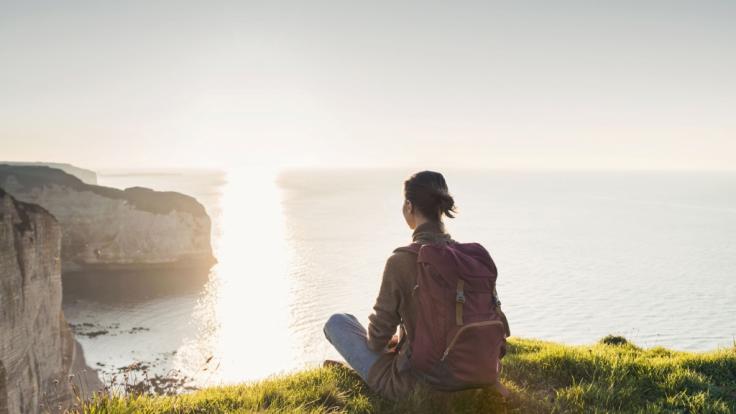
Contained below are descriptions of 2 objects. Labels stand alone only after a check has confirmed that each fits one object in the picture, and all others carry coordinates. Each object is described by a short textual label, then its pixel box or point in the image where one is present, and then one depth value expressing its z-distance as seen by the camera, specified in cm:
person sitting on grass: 386
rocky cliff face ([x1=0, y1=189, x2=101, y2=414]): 1928
